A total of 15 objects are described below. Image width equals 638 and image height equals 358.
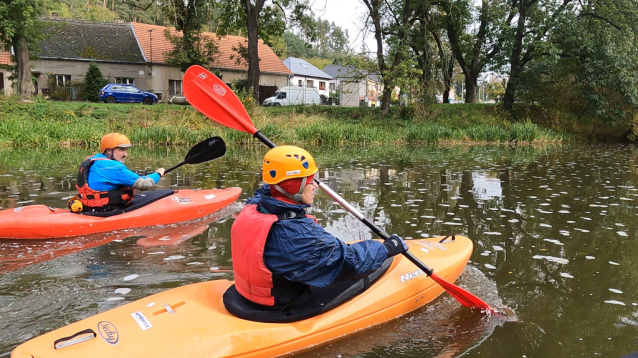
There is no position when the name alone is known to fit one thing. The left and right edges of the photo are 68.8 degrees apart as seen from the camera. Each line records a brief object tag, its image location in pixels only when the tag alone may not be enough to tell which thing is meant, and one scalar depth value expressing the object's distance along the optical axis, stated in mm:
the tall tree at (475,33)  21891
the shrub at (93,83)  26500
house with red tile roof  31703
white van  31342
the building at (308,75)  47025
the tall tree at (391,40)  20312
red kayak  5246
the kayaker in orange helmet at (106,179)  5504
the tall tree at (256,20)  22203
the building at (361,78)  20453
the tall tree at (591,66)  19781
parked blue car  24711
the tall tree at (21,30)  19812
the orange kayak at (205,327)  2576
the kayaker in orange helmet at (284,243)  2850
